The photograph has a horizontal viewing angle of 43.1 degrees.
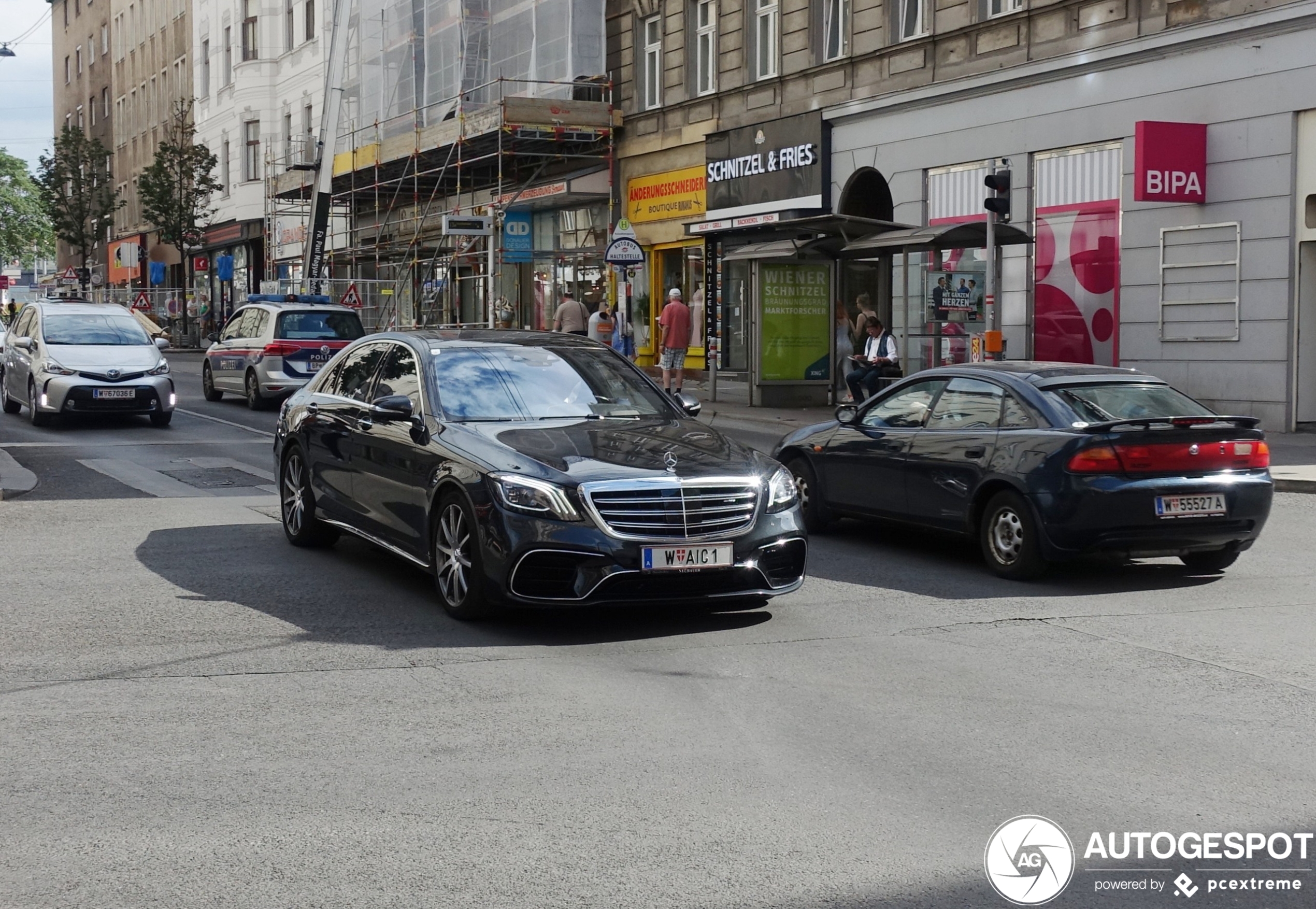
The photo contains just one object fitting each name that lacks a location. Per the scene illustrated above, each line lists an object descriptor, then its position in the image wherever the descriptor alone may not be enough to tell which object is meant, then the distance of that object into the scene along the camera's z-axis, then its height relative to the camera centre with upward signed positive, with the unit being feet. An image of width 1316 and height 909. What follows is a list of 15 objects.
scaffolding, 116.98 +13.90
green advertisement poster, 86.22 +0.47
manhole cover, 50.75 -4.55
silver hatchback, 69.82 -1.34
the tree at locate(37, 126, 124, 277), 232.94 +20.77
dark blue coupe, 31.78 -2.72
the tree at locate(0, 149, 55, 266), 345.31 +24.81
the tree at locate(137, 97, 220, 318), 193.26 +16.81
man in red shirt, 91.66 -0.08
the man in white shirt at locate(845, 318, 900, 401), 73.15 -1.36
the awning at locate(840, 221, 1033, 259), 71.36 +4.01
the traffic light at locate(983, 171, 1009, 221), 66.28 +5.65
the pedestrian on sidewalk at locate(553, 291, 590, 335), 101.45 +0.88
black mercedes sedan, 26.25 -2.50
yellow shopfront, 110.22 +5.41
